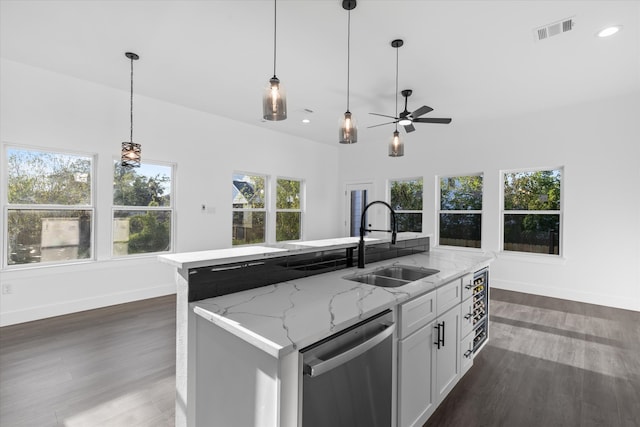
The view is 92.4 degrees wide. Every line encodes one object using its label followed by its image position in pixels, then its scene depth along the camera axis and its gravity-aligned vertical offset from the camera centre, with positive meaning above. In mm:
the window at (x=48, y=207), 3516 +40
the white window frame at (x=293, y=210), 6230 +170
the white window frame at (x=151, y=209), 4184 +33
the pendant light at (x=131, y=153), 3309 +626
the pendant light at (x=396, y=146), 3547 +786
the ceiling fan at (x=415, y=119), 3561 +1149
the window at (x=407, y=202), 6301 +246
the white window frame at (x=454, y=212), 5426 +43
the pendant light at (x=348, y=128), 2689 +746
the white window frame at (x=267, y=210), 6148 +46
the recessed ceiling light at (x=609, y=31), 2645 +1628
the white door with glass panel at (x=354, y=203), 7148 +243
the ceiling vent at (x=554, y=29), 2594 +1631
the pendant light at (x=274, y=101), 2041 +744
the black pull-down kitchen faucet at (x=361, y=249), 2262 -265
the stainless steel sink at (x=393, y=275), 2166 -462
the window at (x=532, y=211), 4824 +65
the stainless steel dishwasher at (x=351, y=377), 1113 -672
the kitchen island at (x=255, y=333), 1073 -451
